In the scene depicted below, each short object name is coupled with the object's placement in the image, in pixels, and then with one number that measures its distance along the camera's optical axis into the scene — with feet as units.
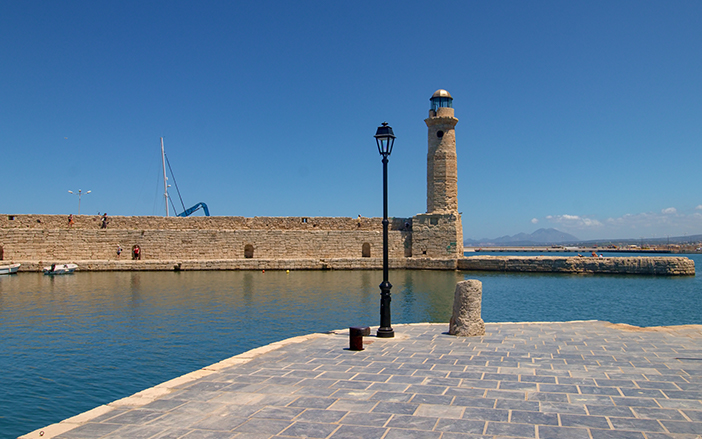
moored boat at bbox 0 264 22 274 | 75.82
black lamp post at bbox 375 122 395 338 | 27.09
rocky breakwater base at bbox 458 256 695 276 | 83.82
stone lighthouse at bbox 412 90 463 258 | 90.94
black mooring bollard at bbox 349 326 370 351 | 23.39
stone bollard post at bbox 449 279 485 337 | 26.50
